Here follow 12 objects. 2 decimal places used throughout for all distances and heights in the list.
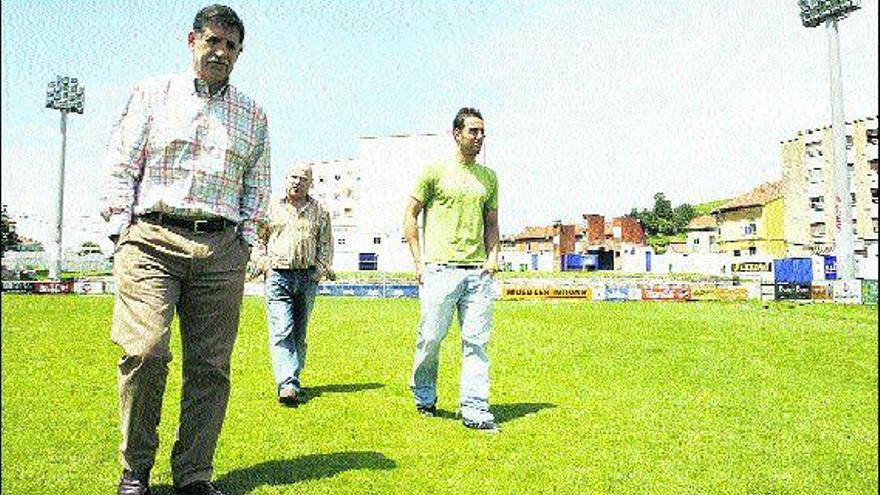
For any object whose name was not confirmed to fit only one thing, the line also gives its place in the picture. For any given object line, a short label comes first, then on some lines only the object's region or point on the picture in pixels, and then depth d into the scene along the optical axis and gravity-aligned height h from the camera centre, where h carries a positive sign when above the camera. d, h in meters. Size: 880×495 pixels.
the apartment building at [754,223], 81.44 +6.19
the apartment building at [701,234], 101.56 +6.11
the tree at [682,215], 142.18 +12.66
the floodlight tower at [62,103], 57.27 +13.23
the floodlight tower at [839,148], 38.28 +6.82
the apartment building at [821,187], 71.25 +9.03
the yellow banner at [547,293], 36.02 -0.64
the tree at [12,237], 69.16 +3.54
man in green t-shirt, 6.04 +0.17
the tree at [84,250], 83.10 +2.71
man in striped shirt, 7.09 +0.16
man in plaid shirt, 3.72 +0.18
